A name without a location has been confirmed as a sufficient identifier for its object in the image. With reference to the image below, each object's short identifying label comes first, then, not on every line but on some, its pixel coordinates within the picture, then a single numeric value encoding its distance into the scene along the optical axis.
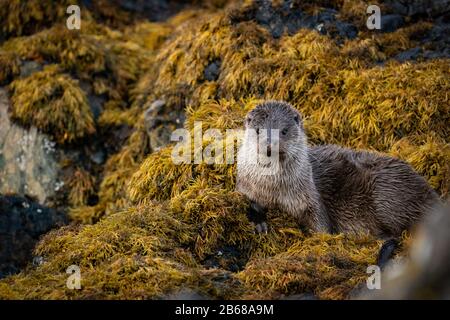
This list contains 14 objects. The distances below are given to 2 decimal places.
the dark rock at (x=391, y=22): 8.08
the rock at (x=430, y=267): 2.67
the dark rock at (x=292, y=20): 8.05
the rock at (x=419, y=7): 8.02
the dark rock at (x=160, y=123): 7.83
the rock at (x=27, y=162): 8.11
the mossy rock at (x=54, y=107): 8.29
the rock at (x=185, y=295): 4.06
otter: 5.64
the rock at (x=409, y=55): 7.63
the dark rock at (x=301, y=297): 4.20
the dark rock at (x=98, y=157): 8.44
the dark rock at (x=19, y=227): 6.47
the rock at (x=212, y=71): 8.00
